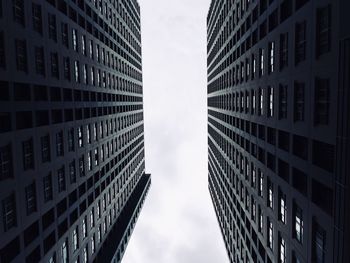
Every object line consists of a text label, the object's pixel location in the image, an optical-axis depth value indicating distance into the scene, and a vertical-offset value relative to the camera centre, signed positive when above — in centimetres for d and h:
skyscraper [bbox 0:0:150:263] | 2611 -283
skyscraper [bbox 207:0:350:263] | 1995 -236
